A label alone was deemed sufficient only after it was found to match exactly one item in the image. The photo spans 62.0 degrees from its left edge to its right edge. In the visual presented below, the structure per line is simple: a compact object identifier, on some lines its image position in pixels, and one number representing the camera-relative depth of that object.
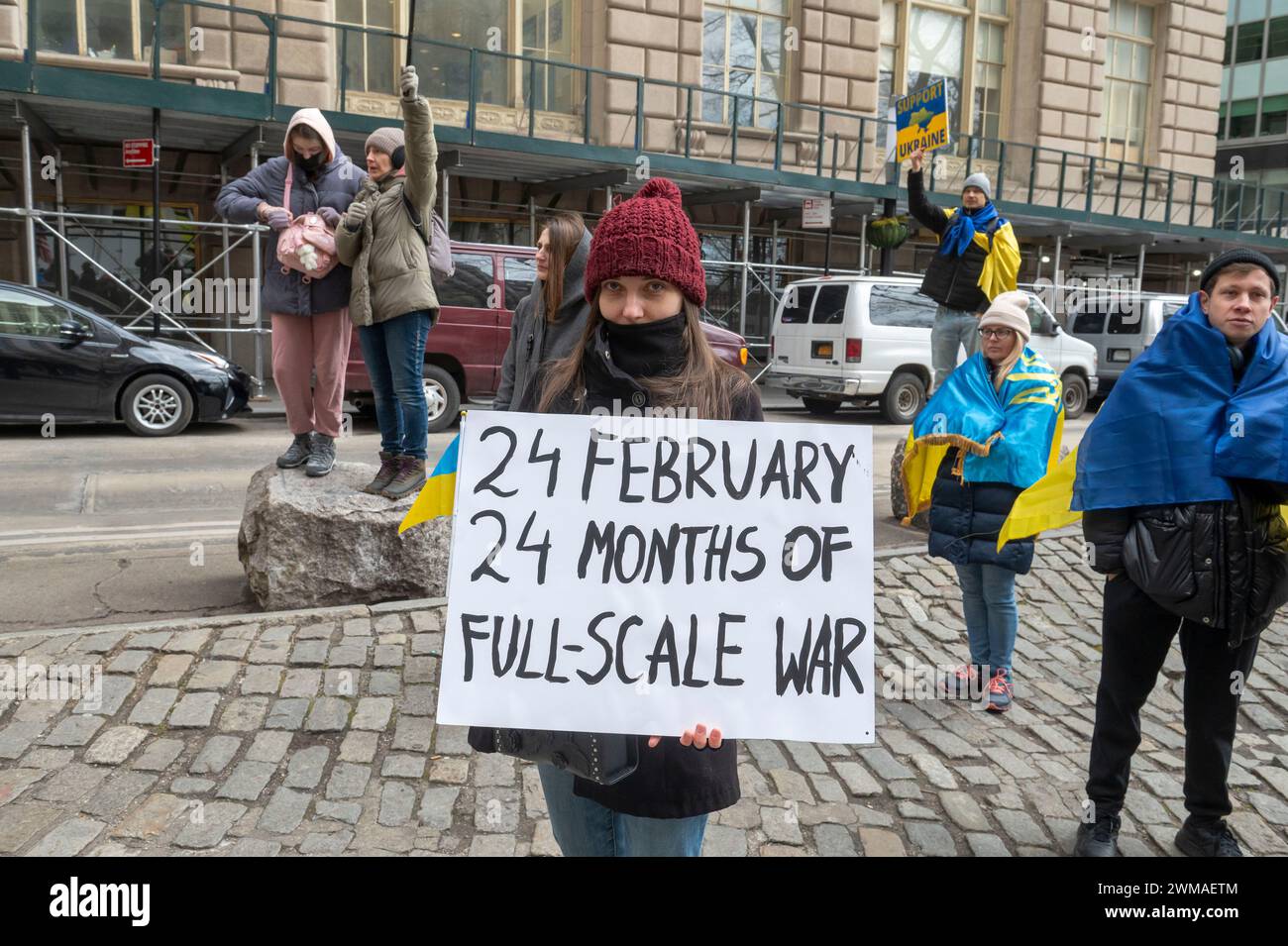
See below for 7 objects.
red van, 11.80
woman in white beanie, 4.39
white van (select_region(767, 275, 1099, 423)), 14.10
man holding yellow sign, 7.12
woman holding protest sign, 2.12
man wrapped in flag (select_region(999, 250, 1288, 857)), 3.07
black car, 10.20
